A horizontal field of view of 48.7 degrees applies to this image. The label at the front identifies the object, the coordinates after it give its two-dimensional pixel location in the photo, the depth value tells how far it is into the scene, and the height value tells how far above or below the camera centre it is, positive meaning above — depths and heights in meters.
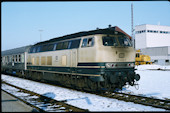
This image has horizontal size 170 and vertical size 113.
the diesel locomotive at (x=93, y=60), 10.58 -0.08
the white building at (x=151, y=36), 73.12 +9.10
